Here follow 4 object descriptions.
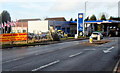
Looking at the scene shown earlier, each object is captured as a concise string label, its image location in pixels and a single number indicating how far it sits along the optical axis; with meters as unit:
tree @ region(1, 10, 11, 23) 85.59
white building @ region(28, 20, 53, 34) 70.94
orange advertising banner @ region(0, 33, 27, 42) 27.85
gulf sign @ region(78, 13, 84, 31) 56.65
